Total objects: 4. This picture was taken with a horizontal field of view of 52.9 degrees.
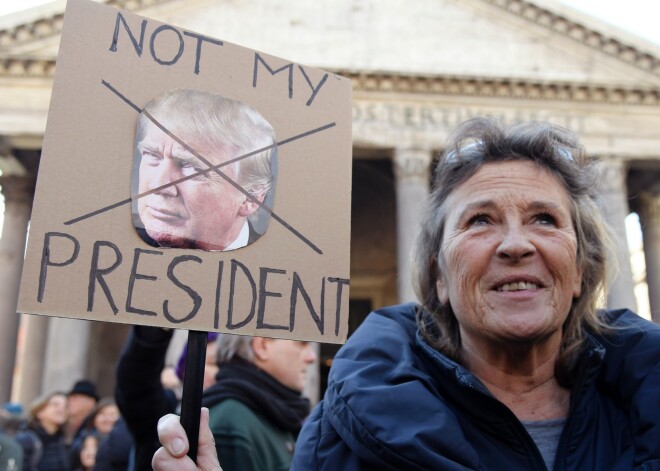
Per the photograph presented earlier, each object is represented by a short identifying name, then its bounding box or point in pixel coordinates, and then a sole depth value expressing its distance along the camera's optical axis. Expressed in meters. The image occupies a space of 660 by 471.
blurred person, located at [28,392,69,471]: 5.77
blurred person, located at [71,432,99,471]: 5.33
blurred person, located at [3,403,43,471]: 5.16
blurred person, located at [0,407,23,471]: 4.53
